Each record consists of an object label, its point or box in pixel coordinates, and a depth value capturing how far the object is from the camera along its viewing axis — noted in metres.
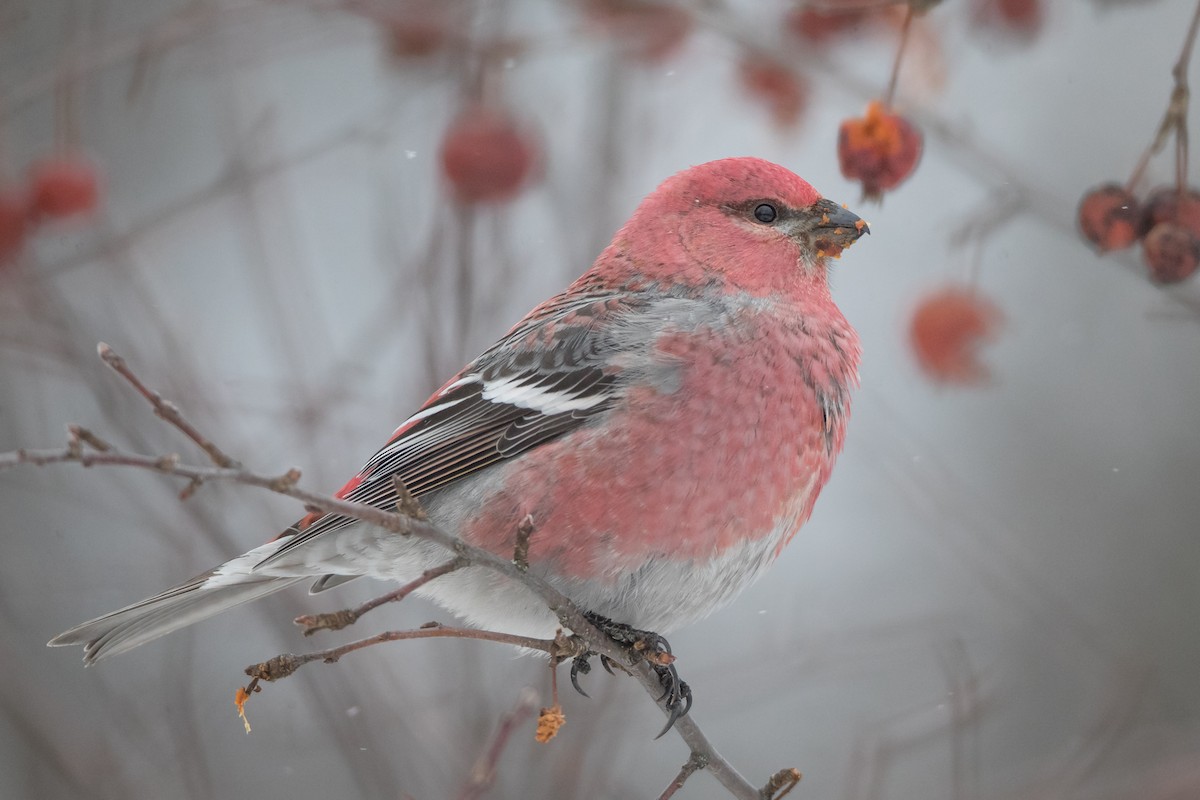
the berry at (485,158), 6.72
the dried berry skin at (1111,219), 5.48
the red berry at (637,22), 6.48
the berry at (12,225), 6.88
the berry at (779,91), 7.11
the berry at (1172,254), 5.20
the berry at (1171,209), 5.37
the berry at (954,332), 6.37
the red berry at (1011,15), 6.59
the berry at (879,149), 5.62
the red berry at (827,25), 6.65
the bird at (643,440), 5.29
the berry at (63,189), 6.89
